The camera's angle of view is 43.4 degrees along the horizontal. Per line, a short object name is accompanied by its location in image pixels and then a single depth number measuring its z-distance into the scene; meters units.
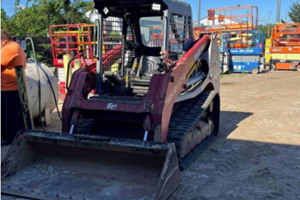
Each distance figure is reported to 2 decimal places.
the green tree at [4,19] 18.37
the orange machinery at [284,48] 20.05
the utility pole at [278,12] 27.83
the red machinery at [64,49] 11.69
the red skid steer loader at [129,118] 4.23
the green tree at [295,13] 37.88
